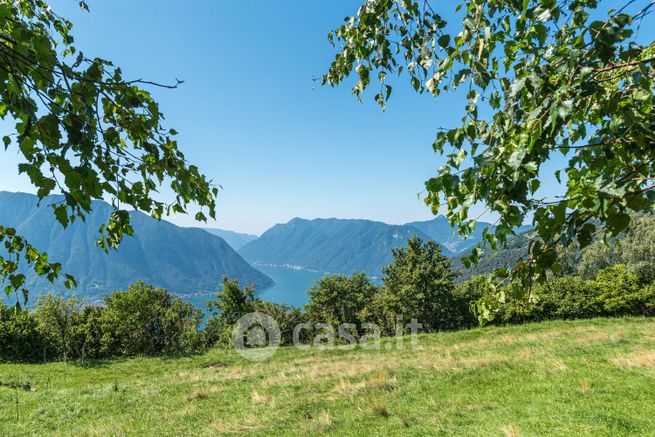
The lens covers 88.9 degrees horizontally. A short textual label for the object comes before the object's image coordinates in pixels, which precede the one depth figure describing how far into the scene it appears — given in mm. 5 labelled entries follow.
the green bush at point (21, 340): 30000
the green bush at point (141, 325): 33469
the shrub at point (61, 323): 27531
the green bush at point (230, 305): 42969
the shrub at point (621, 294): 30103
